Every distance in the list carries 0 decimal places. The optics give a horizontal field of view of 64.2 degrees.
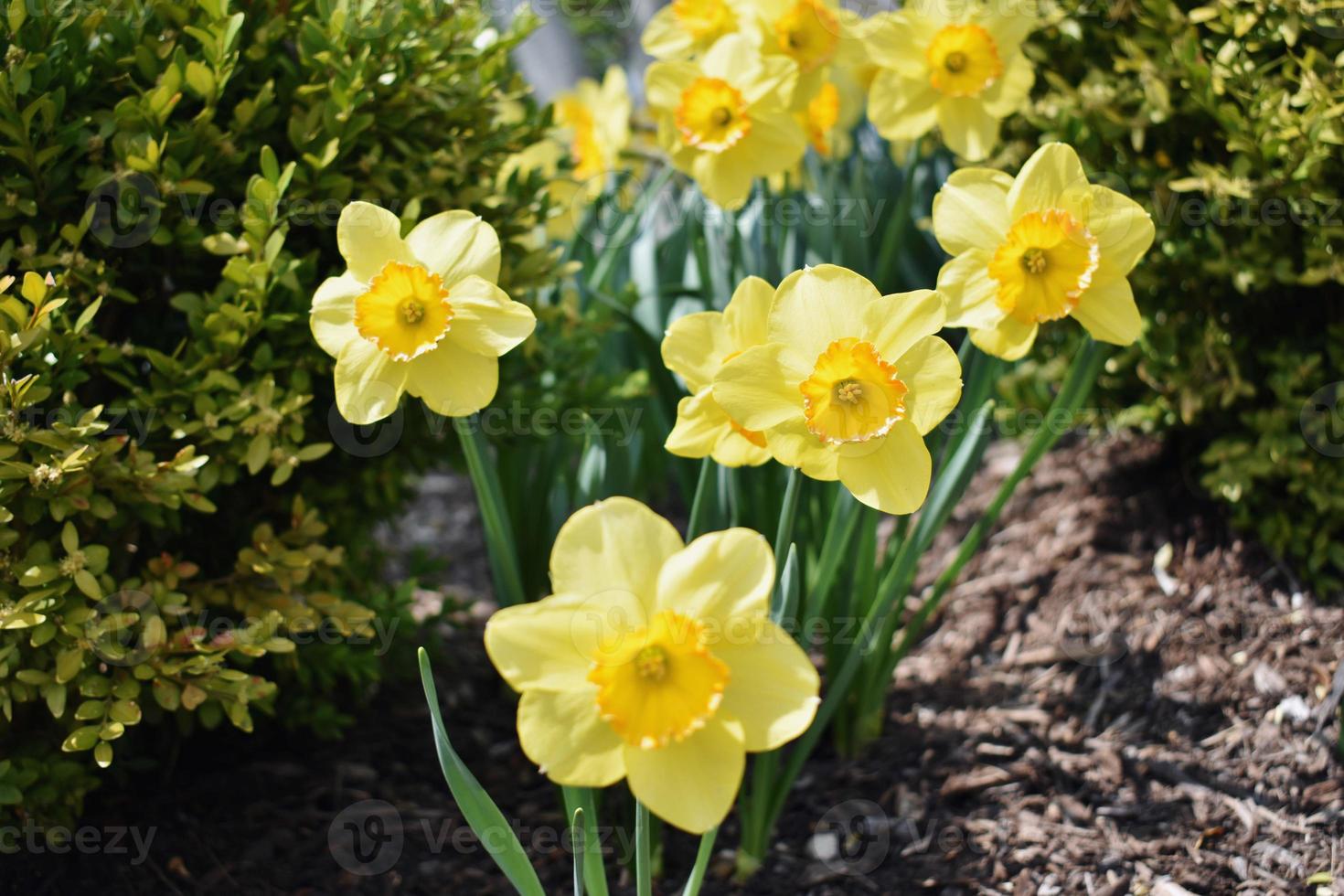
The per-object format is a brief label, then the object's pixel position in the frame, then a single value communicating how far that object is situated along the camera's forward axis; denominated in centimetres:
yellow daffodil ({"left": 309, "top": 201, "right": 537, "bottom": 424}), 145
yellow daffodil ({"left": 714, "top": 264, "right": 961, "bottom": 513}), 134
